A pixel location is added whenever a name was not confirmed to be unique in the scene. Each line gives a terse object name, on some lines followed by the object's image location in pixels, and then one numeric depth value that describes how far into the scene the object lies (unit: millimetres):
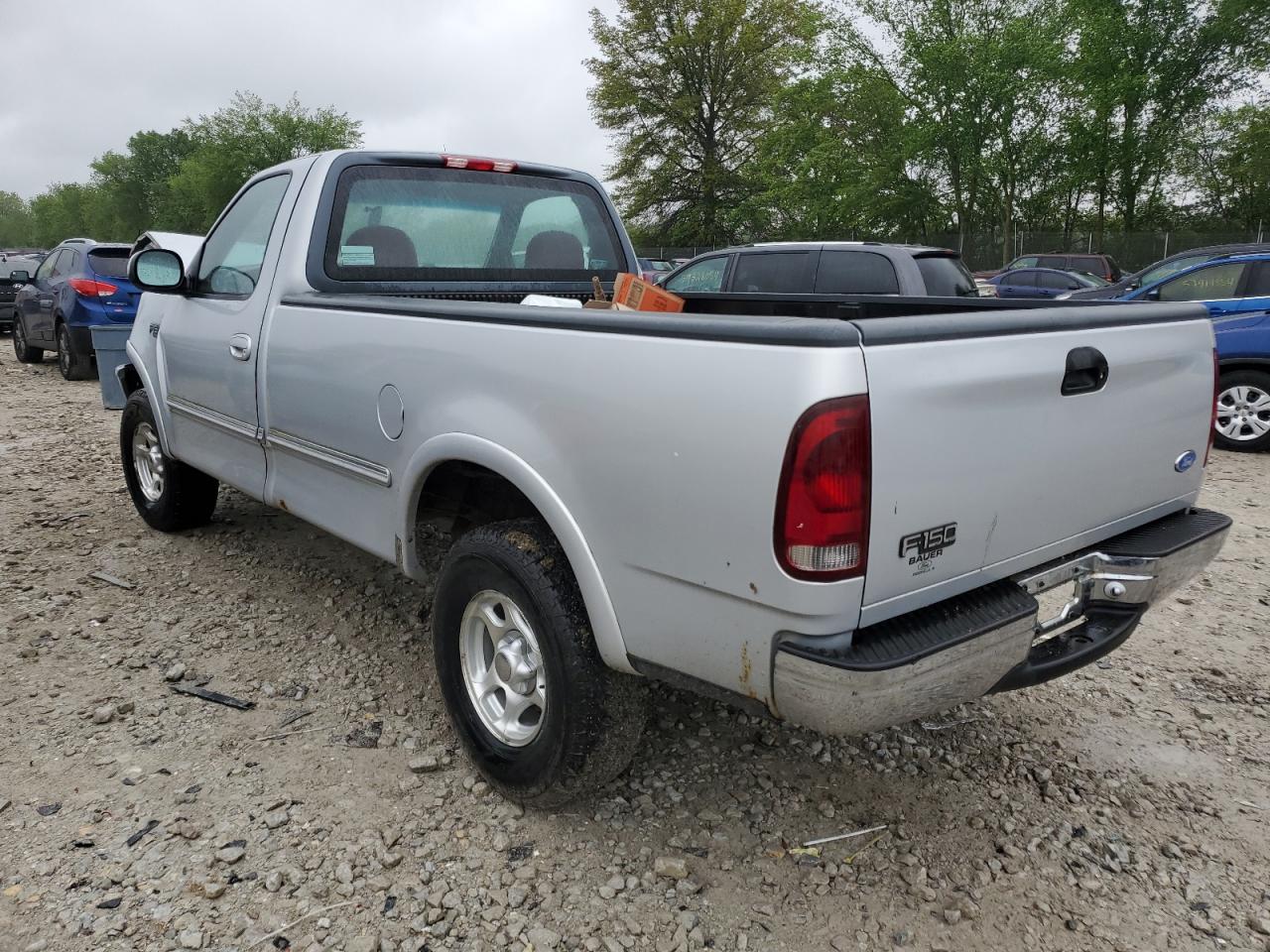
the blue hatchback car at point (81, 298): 11203
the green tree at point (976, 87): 29500
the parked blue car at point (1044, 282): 17219
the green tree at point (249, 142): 54062
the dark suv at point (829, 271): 7777
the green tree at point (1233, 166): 29156
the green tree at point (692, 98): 40250
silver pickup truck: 1843
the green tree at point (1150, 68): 29562
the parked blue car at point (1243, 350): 7605
